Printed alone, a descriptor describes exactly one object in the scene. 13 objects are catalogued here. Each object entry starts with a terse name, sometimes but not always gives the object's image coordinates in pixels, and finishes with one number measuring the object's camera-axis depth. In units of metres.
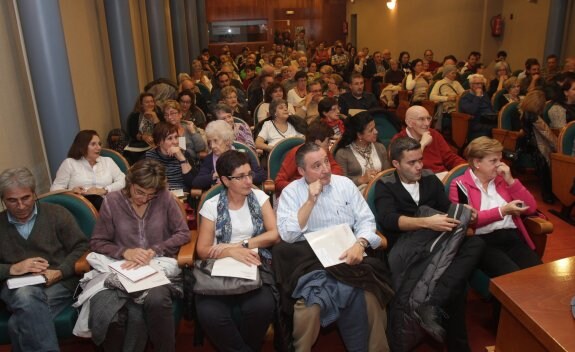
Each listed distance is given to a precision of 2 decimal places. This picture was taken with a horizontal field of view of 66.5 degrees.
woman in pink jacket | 2.73
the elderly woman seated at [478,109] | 6.47
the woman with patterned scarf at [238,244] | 2.43
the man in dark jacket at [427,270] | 2.49
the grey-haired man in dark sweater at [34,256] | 2.32
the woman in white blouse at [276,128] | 4.90
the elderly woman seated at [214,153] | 3.72
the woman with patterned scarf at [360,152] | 3.77
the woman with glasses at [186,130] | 4.74
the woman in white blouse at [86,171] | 3.57
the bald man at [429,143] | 3.91
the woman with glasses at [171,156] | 3.83
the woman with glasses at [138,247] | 2.37
